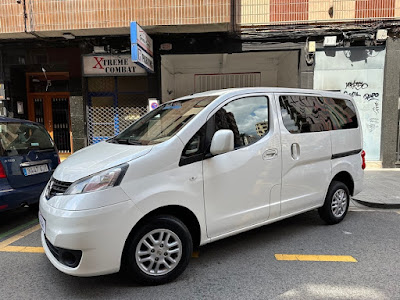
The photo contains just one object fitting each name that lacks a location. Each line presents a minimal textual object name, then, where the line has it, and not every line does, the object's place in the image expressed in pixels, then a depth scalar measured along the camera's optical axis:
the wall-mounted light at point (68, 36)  8.61
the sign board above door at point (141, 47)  7.24
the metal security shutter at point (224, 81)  11.55
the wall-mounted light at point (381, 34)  8.44
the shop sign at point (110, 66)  9.21
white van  2.55
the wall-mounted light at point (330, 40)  8.65
